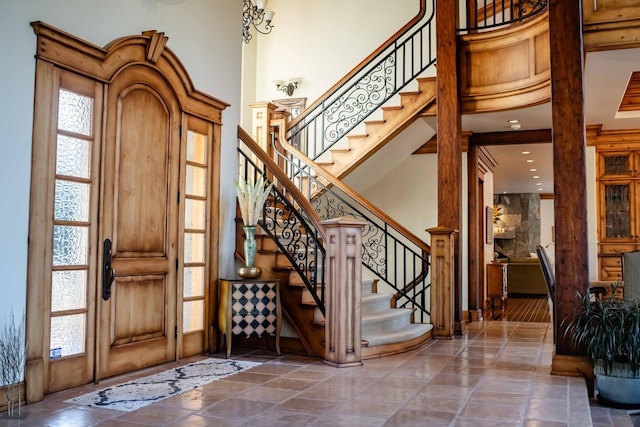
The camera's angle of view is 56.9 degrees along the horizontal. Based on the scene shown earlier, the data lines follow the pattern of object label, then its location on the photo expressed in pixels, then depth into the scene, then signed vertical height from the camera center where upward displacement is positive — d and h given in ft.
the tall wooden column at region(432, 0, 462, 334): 21.94 +4.33
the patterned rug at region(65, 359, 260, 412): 11.41 -3.06
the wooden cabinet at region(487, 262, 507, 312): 31.60 -1.83
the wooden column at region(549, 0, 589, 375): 14.62 +2.08
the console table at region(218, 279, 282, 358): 16.12 -1.69
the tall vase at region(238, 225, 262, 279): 16.81 -0.25
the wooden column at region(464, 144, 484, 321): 27.17 +0.44
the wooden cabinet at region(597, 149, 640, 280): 29.19 +2.07
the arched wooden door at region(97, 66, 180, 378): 13.48 +0.49
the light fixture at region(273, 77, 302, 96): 33.12 +9.07
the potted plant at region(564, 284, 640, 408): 12.62 -2.17
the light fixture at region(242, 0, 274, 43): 24.64 +9.78
